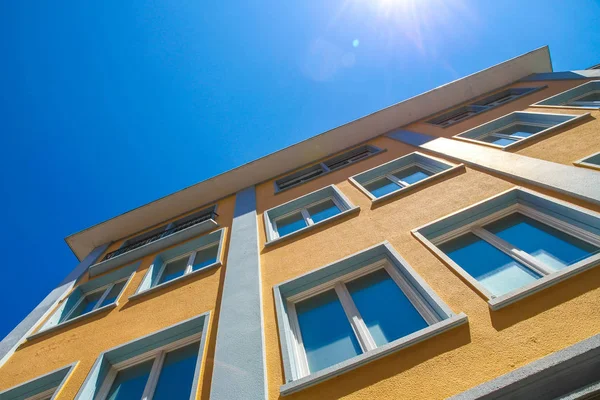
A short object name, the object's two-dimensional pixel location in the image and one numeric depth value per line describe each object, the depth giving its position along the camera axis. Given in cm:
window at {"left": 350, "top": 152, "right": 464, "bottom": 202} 848
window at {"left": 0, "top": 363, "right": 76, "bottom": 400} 550
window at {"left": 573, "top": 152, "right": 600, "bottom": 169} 522
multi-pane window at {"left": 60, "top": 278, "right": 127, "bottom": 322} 837
